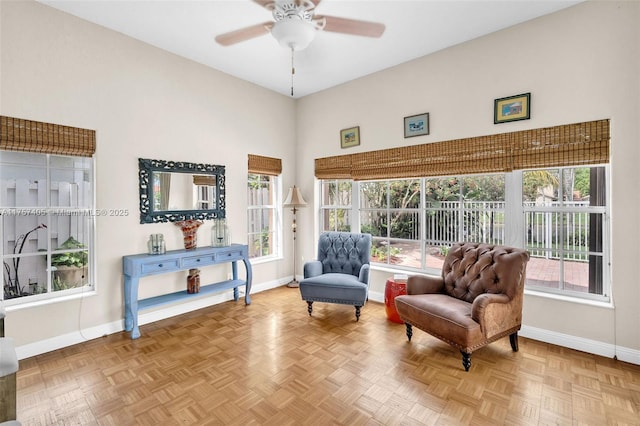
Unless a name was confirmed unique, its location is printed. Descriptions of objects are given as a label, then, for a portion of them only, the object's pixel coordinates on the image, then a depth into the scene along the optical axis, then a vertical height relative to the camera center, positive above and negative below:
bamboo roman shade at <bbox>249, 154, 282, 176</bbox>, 4.56 +0.71
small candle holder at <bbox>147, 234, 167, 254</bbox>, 3.39 -0.34
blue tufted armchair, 3.47 -0.76
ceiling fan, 2.14 +1.37
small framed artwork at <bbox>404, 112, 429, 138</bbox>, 3.74 +1.04
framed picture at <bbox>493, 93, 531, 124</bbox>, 3.05 +1.01
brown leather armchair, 2.46 -0.80
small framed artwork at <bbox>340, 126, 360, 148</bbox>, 4.41 +1.07
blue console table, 3.12 -0.59
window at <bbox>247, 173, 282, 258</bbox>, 4.70 -0.04
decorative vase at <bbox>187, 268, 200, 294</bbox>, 3.65 -0.81
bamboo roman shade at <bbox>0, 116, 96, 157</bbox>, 2.62 +0.69
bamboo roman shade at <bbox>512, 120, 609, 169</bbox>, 2.71 +0.58
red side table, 3.48 -0.92
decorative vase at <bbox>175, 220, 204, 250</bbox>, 3.72 -0.22
